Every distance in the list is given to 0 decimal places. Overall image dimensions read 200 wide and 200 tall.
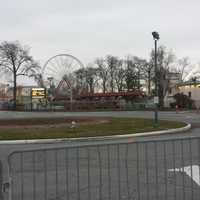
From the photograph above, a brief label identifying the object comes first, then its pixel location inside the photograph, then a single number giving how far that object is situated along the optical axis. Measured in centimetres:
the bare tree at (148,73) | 7418
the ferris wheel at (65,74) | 5496
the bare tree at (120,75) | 8159
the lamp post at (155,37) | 2038
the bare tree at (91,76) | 8284
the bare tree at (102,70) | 8349
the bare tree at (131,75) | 7978
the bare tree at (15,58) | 6176
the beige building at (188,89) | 6709
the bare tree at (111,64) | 8205
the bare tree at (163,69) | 6529
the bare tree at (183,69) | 7804
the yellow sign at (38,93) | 7297
